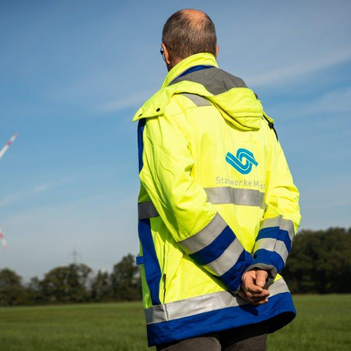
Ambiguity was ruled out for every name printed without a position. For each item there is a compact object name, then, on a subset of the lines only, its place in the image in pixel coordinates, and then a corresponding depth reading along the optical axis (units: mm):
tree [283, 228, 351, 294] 101688
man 2646
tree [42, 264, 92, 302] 103312
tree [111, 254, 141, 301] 100938
